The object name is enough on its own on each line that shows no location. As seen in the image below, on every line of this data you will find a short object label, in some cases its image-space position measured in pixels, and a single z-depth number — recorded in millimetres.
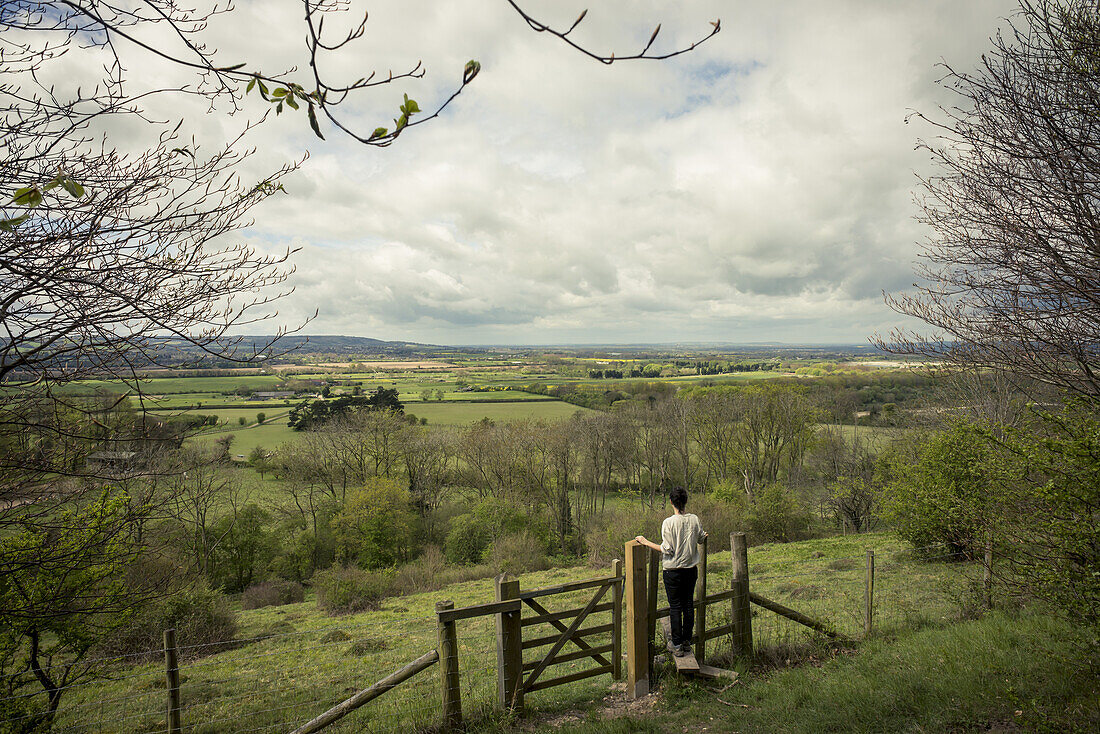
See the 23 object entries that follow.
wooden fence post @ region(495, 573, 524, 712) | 5598
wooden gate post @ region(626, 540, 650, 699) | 5938
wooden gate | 5633
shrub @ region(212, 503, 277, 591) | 27781
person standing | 5961
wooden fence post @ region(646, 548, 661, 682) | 6191
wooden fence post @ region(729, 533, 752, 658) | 6691
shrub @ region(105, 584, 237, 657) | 14711
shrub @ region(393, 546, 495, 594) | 26828
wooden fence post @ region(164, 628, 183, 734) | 5438
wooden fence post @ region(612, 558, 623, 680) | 6328
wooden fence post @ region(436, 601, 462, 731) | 5367
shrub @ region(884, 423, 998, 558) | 13141
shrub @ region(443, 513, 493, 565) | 31891
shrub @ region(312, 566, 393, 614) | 22844
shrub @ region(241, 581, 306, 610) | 26141
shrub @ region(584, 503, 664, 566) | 27469
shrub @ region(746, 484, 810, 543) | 30938
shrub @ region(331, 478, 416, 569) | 29984
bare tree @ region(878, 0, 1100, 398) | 4902
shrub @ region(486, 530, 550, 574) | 28375
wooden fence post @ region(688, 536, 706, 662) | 6480
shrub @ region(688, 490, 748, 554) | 27625
